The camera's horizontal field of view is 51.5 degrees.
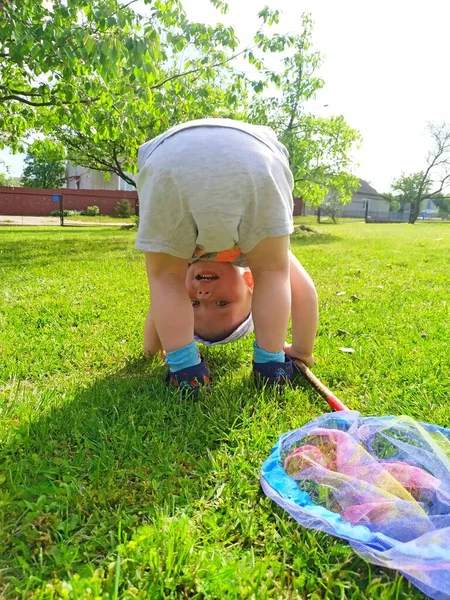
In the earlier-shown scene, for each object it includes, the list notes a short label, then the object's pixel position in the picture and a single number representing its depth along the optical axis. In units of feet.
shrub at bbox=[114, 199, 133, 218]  93.45
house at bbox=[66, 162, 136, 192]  130.62
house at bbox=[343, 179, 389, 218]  167.84
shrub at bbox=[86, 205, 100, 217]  92.02
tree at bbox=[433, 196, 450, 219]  166.20
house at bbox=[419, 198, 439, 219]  202.70
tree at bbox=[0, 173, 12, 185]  163.94
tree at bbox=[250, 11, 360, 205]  44.68
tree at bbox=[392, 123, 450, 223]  131.16
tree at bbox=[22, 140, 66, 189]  122.42
